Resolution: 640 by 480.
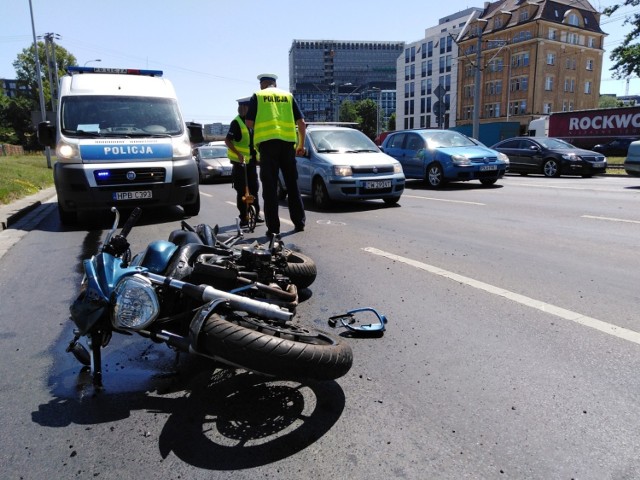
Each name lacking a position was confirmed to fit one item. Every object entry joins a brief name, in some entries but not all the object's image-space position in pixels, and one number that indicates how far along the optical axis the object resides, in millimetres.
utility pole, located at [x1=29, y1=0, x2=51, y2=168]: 28444
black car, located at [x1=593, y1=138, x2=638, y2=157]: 28062
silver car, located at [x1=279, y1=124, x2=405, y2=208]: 9586
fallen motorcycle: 2332
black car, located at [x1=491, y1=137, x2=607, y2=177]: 17391
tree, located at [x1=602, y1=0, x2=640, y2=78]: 35656
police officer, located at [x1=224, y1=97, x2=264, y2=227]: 8070
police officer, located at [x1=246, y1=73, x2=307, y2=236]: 6656
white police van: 7840
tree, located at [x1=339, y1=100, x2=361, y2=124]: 105319
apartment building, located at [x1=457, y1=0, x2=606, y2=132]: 69688
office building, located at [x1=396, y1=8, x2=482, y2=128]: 87375
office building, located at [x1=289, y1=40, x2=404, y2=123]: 133500
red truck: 28308
